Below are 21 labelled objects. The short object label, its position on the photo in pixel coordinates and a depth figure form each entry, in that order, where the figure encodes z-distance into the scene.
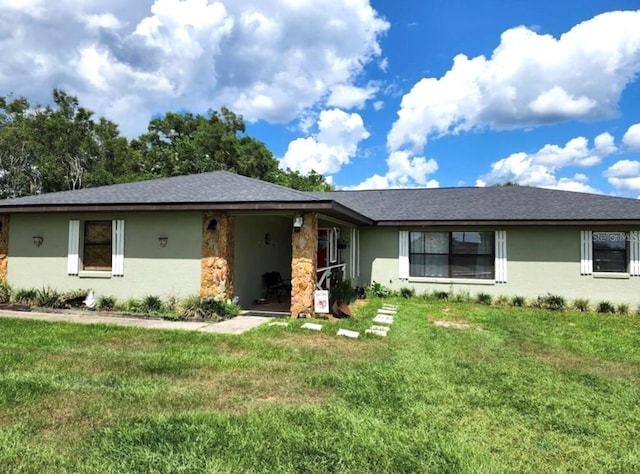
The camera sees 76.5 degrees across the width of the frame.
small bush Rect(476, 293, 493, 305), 12.14
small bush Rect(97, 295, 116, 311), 9.26
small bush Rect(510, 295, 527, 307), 11.90
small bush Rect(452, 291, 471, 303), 12.34
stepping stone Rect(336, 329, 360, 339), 7.04
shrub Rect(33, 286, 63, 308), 9.22
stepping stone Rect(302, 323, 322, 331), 7.56
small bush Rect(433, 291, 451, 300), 12.55
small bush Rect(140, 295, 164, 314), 8.88
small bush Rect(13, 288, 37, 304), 9.49
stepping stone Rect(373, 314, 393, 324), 8.56
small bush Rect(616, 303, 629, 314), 11.08
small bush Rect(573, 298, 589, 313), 11.34
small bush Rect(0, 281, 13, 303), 9.71
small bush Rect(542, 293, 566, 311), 11.42
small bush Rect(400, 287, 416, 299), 12.85
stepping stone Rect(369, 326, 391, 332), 7.74
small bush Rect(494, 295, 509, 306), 12.05
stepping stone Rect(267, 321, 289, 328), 7.80
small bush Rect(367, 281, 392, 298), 12.96
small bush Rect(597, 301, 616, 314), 11.13
